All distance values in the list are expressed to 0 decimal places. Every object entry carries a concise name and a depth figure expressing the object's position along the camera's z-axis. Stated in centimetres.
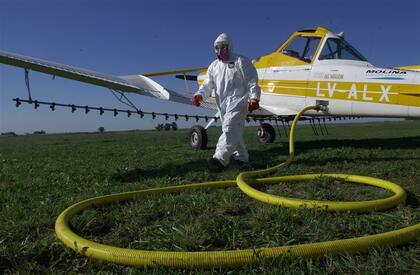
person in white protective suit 702
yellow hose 255
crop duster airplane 834
